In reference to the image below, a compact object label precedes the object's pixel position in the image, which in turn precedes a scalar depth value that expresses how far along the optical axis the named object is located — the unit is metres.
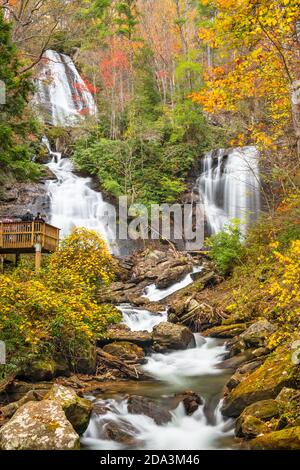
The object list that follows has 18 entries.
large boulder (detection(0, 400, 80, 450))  5.65
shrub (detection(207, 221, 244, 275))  17.27
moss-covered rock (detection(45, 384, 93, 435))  6.84
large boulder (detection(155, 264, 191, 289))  19.22
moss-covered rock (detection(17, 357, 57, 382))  8.64
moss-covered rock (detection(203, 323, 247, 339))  12.42
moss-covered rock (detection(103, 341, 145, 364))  11.07
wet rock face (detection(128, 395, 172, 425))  7.83
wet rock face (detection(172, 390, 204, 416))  8.22
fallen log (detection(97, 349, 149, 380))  10.19
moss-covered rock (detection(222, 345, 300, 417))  7.09
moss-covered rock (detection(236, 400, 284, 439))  6.32
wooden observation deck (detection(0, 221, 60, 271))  15.97
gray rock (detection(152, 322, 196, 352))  12.07
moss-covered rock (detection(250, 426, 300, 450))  5.59
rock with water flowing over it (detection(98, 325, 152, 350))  11.76
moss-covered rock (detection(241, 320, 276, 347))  10.27
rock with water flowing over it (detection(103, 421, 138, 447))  7.14
